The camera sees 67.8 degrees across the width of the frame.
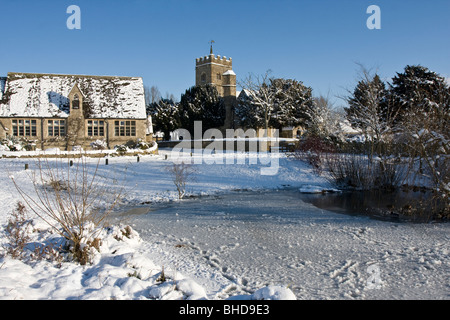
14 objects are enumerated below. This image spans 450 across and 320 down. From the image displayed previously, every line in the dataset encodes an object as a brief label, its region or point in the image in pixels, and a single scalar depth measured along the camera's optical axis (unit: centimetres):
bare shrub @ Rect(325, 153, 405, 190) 1734
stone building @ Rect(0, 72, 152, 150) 3198
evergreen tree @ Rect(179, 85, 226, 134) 4831
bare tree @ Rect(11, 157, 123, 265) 650
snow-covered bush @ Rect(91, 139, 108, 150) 3054
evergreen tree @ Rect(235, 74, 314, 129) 4481
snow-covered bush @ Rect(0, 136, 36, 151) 2639
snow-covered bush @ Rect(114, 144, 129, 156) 2842
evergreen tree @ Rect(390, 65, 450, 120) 3252
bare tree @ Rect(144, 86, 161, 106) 7512
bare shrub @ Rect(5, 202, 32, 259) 627
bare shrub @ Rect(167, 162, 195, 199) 1685
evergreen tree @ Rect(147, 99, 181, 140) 4880
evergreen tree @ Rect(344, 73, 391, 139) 2173
